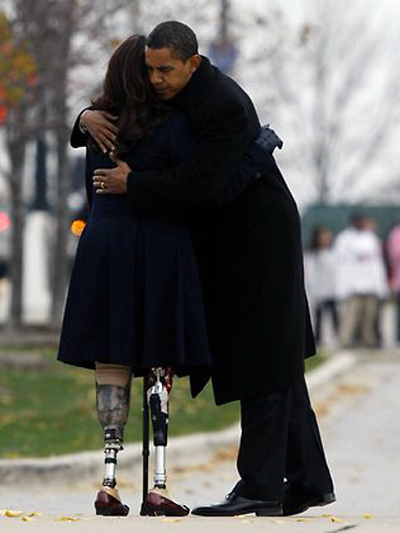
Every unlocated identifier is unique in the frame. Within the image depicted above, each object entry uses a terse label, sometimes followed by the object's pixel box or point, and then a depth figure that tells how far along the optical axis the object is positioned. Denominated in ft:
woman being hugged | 45.14
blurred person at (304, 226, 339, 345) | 165.27
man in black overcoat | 44.93
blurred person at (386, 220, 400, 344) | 162.09
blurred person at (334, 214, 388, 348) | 158.61
